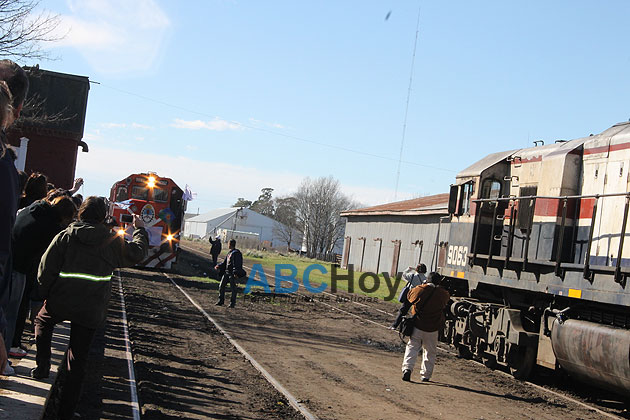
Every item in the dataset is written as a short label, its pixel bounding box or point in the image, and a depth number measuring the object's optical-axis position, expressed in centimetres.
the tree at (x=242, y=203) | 15251
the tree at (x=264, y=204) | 14638
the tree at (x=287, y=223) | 10862
